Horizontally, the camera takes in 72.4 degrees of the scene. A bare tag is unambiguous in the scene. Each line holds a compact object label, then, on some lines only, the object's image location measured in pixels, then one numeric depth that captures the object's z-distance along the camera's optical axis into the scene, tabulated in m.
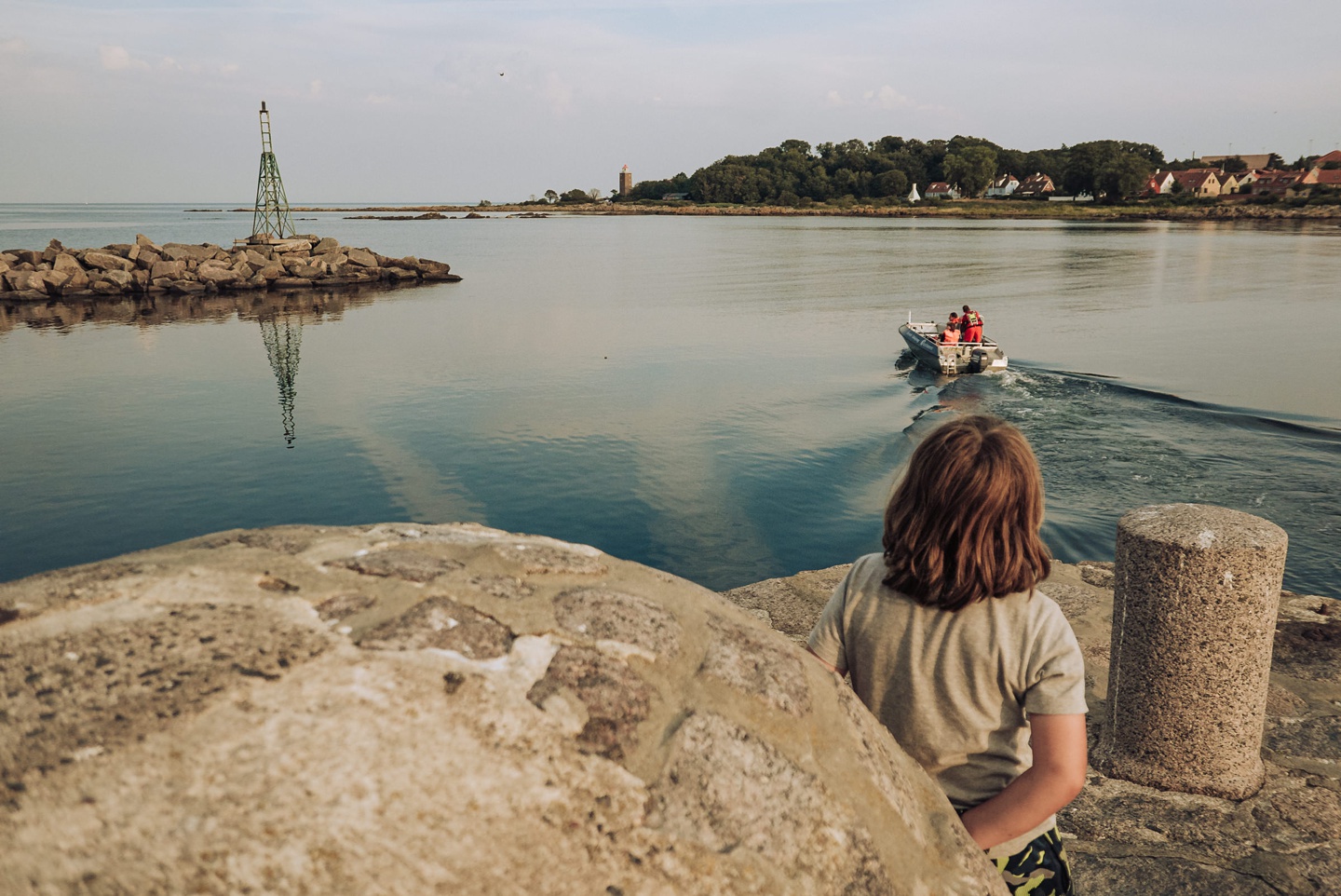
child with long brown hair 2.28
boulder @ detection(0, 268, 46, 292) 40.00
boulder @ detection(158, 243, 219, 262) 45.44
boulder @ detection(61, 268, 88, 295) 41.59
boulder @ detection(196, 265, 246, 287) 44.06
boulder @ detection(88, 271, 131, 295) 41.97
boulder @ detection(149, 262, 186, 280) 43.56
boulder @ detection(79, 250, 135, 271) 42.62
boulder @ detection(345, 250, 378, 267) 50.75
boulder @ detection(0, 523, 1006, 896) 1.62
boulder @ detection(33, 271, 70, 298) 40.53
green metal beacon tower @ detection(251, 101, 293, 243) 52.19
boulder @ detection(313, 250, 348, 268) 49.49
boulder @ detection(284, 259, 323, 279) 47.59
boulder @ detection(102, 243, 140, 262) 44.54
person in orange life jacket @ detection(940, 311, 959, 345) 25.18
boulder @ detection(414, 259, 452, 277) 53.19
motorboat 24.75
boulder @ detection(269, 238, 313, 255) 50.75
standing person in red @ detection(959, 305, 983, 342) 25.97
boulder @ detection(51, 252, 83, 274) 41.62
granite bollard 4.65
